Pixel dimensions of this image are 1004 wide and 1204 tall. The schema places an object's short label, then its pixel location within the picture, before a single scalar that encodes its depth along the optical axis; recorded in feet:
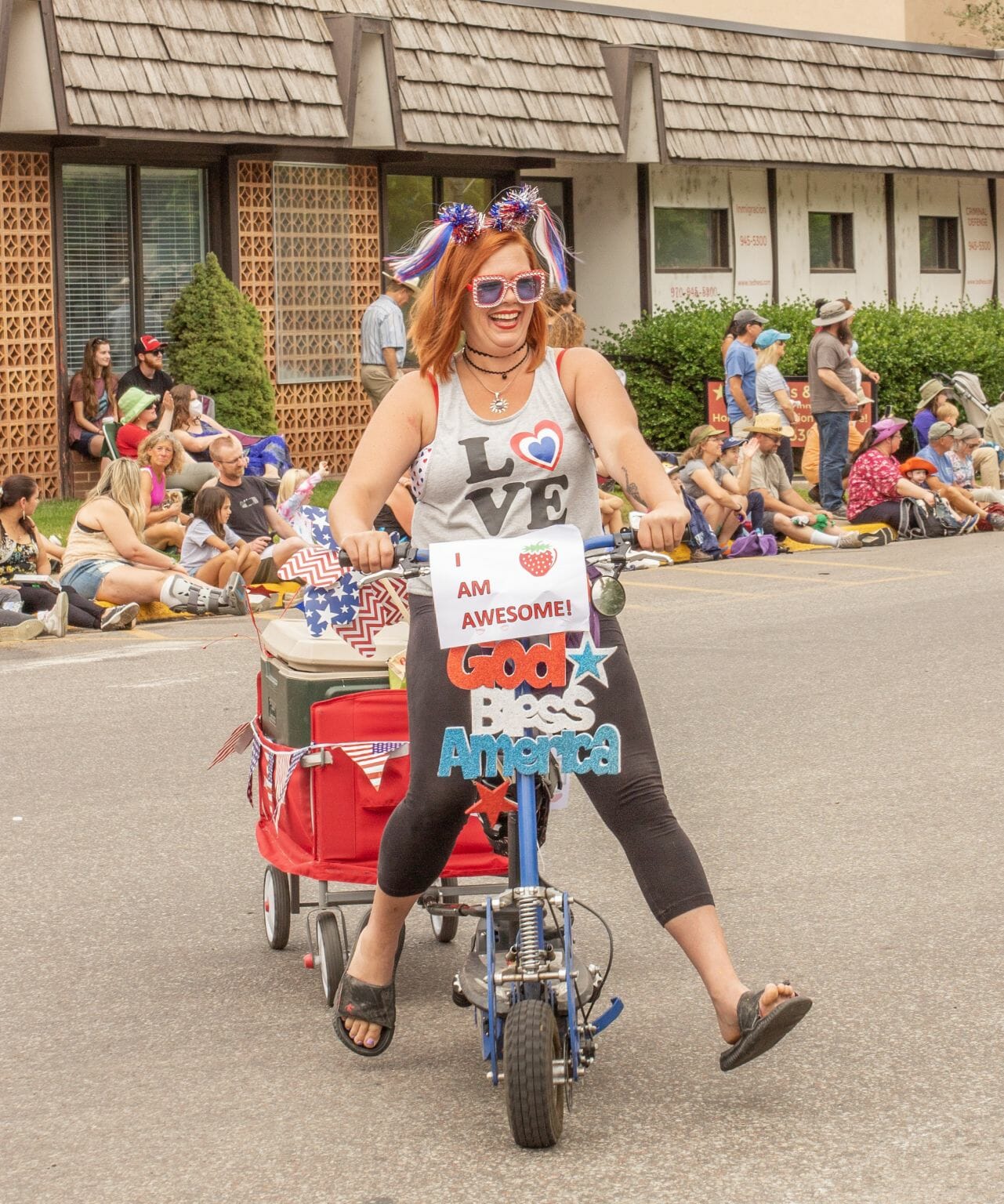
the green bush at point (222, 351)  65.26
